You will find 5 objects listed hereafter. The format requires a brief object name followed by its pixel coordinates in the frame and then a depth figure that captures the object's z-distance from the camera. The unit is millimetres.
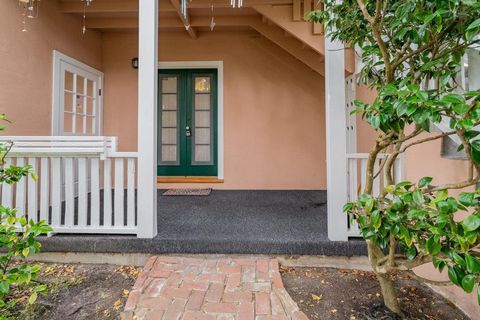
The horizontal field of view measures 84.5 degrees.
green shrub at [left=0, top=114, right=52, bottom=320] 1282
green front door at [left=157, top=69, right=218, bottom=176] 4453
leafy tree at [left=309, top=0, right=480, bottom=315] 998
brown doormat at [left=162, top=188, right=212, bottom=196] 3963
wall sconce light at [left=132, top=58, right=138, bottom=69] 4352
